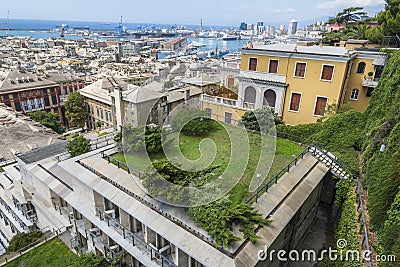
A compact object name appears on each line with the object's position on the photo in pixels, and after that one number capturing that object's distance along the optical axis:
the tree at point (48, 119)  40.56
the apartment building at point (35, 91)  45.94
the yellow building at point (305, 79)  22.62
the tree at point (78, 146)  14.62
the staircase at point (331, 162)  13.77
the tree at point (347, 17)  41.42
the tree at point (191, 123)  15.86
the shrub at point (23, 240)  15.67
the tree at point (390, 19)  26.12
